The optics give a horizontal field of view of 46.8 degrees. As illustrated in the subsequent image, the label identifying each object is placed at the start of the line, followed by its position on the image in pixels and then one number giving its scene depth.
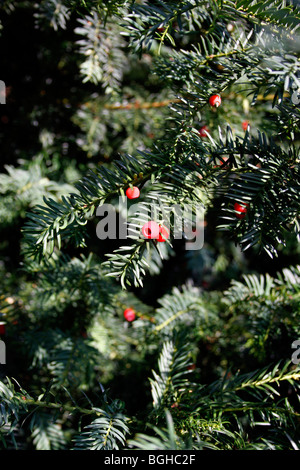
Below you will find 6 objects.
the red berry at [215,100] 0.41
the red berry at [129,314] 0.67
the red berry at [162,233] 0.37
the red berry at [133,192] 0.39
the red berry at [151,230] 0.36
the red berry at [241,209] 0.38
